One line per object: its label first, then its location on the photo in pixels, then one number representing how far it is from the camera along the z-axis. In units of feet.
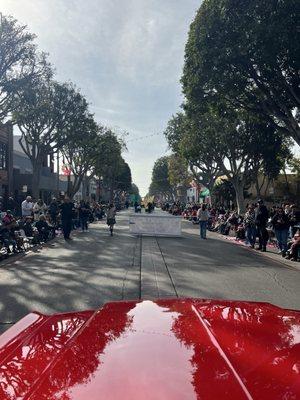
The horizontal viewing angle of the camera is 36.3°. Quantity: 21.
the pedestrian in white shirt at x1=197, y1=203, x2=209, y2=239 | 71.73
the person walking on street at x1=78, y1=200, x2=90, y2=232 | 79.46
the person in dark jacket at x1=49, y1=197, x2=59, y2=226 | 72.49
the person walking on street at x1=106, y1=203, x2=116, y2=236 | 72.04
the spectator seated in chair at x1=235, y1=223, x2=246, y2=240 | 70.79
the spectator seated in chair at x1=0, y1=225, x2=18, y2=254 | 45.24
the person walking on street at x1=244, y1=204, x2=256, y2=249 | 59.52
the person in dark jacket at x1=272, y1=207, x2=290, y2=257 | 50.98
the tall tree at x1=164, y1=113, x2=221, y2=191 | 120.88
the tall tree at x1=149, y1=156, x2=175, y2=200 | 393.62
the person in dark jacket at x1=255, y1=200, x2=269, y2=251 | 55.44
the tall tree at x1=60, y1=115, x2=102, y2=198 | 147.17
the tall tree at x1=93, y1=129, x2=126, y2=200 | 177.17
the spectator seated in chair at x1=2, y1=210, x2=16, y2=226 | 45.80
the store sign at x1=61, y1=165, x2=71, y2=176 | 164.05
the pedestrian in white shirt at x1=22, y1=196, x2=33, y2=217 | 66.68
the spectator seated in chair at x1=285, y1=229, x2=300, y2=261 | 46.60
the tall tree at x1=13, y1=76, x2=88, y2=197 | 112.88
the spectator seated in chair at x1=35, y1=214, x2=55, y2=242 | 57.67
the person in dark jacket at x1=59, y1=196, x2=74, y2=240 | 61.87
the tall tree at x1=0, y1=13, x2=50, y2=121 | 68.85
